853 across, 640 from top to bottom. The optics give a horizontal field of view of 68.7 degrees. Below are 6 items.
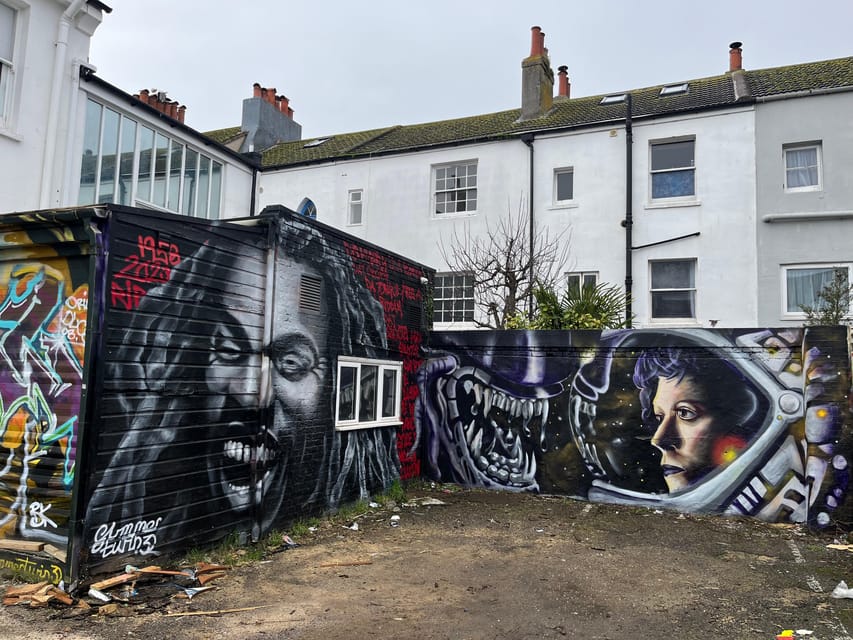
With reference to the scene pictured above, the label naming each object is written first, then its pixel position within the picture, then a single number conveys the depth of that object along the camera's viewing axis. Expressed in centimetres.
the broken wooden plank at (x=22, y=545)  522
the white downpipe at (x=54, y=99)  945
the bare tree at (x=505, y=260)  1479
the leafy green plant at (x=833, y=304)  1229
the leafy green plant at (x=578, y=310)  1007
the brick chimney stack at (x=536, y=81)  1759
